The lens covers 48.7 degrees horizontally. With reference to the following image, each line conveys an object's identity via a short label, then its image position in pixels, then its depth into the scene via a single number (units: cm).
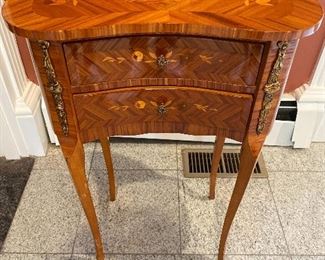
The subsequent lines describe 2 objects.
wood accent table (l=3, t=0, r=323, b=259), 65
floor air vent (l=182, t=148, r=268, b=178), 151
